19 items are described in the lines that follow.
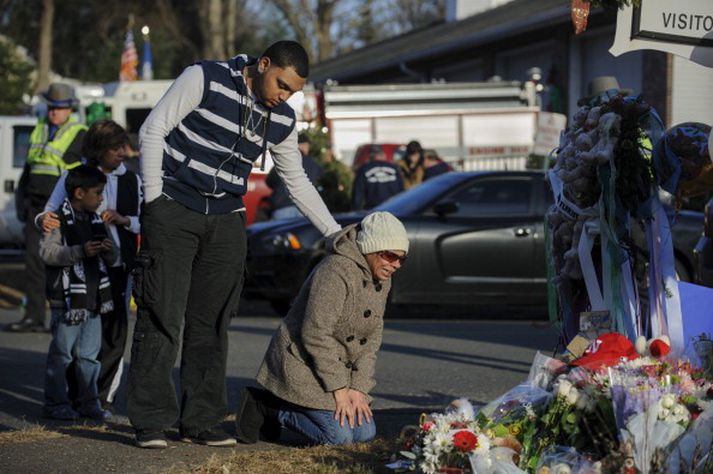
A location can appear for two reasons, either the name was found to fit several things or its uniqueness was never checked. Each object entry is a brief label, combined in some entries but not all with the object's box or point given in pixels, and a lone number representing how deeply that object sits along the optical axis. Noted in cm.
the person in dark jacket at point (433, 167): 1864
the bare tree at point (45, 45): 4131
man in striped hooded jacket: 656
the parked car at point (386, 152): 2151
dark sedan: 1423
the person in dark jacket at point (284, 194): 1650
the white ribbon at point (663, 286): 658
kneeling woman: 655
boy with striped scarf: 809
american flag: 3089
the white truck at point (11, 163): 2255
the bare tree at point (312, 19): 4738
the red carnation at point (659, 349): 596
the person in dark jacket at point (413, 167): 1827
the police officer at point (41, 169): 1175
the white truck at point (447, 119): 2553
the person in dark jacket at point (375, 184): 1689
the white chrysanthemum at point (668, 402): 529
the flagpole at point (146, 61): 3178
